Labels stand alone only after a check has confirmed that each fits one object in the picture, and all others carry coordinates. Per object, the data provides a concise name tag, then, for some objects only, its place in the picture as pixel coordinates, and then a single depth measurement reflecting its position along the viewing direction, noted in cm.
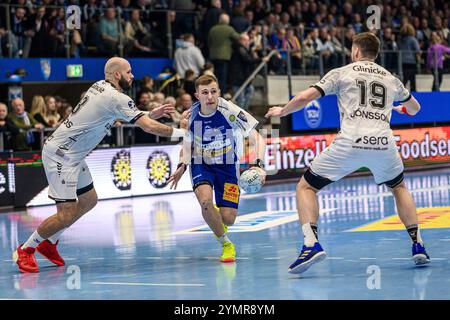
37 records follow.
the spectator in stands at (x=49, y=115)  1917
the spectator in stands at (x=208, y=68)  2111
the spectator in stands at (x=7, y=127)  1842
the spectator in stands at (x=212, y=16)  2261
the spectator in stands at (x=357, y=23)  2697
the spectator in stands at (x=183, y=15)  2317
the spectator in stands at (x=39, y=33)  2048
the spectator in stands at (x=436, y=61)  2665
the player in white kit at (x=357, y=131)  885
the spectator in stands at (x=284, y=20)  2513
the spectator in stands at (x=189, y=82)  2117
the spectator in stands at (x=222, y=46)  2202
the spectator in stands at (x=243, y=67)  2220
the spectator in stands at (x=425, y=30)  2791
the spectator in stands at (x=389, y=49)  2547
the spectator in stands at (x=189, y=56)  2167
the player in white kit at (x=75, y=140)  995
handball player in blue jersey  1047
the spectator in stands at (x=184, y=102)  2011
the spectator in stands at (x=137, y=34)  2205
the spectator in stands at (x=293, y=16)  2623
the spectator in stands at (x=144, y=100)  1975
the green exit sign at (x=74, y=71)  2130
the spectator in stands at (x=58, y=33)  2084
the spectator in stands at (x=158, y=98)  1992
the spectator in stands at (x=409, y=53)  2595
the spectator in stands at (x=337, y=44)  2452
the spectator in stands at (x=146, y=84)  2027
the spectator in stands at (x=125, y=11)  2198
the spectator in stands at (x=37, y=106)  1922
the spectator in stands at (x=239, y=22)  2333
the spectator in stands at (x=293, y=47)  2344
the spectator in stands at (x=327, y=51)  2419
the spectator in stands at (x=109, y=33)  2139
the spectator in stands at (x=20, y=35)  2023
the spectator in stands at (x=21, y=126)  1847
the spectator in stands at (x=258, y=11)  2559
